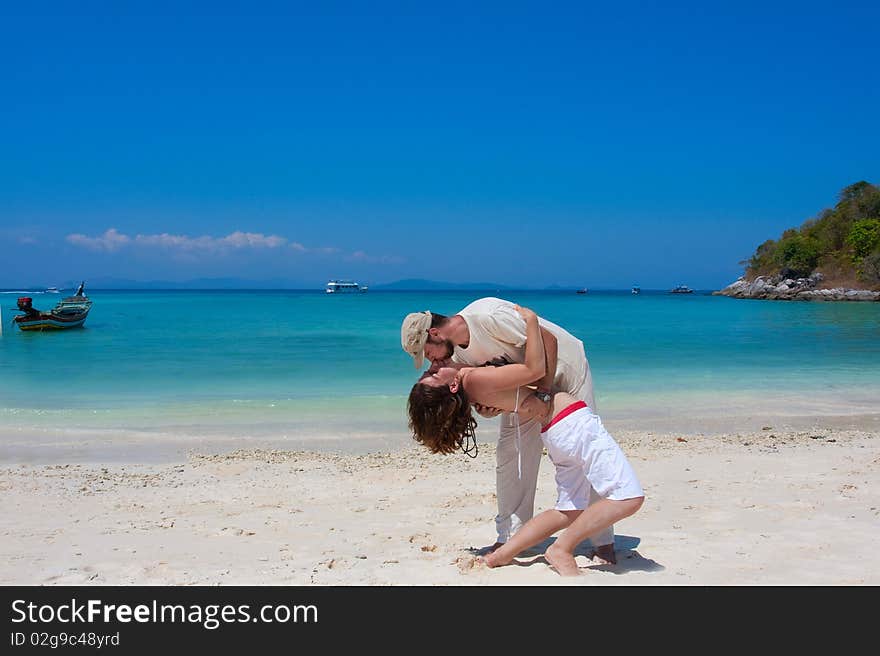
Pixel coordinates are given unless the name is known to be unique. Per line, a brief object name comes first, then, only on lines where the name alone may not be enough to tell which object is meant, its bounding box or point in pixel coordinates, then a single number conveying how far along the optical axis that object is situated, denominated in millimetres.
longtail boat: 31938
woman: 3771
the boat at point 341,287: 170750
